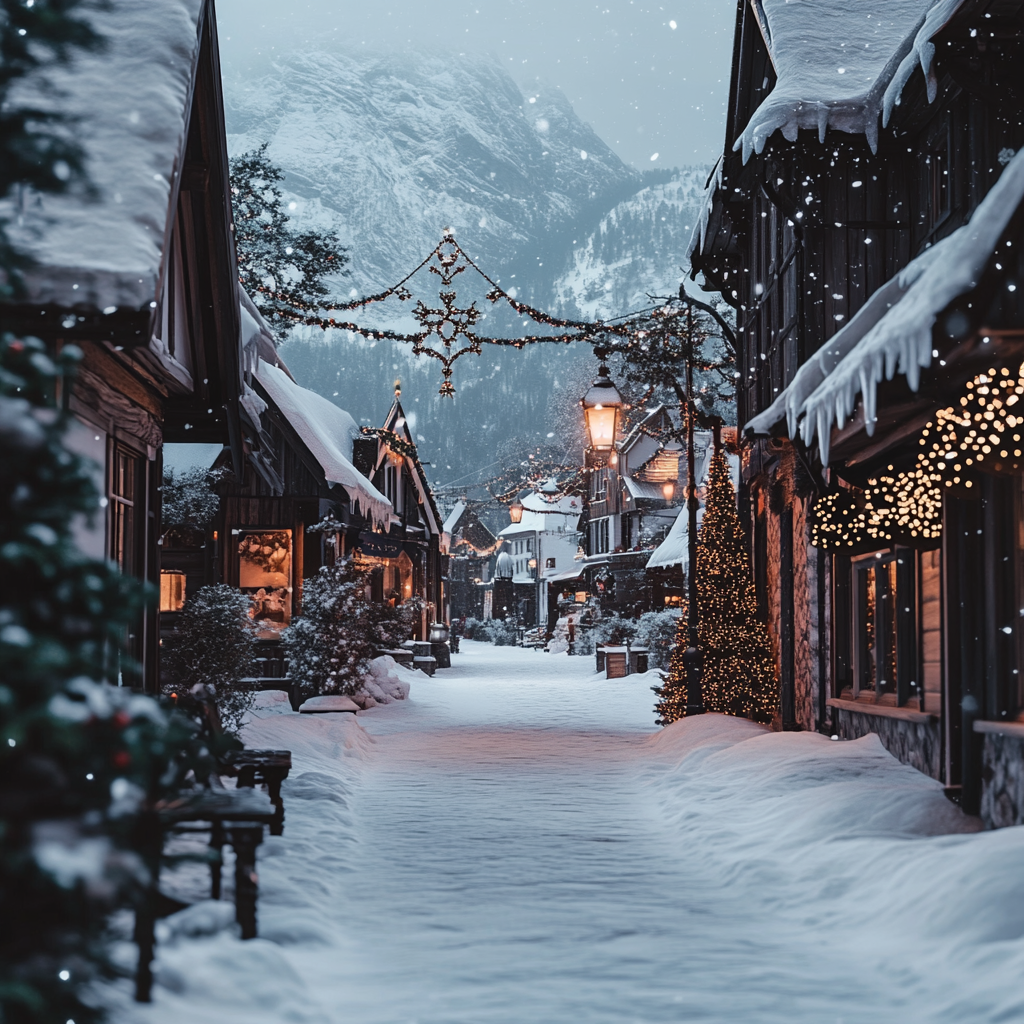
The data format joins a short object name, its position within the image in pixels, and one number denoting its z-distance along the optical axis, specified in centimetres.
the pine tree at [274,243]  2964
